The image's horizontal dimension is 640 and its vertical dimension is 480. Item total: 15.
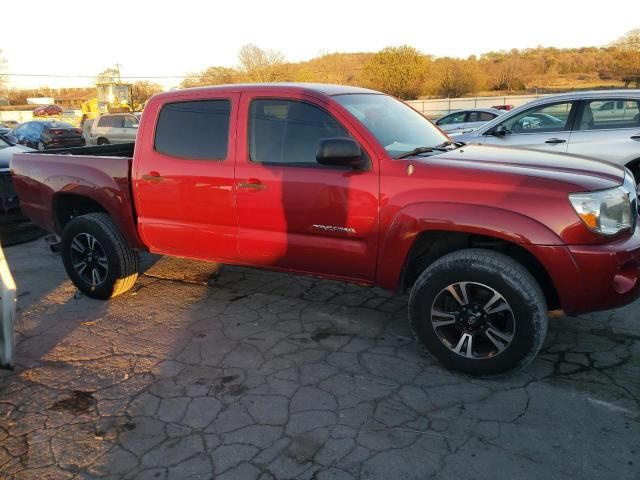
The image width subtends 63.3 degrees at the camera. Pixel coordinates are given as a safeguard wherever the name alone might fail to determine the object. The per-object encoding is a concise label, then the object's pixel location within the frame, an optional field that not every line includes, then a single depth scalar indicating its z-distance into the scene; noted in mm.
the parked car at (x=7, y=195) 7070
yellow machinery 36594
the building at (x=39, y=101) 90438
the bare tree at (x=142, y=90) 55094
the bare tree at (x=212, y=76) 58753
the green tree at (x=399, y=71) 54656
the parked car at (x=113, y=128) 20250
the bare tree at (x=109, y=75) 66188
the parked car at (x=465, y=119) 15742
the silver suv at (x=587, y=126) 6586
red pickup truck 3016
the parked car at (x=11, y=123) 40788
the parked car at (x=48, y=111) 52975
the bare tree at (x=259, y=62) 57500
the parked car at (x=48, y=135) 21906
